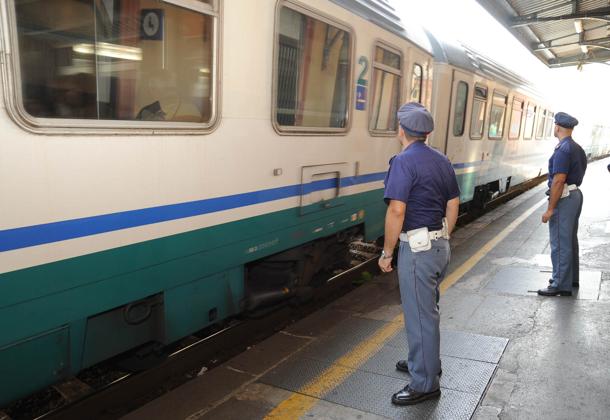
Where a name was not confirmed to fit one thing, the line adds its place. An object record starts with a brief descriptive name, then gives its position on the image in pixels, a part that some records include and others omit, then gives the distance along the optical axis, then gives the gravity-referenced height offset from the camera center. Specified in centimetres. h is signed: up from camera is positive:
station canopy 1202 +323
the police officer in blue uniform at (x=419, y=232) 297 -62
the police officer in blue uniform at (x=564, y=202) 486 -64
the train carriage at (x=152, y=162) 231 -26
